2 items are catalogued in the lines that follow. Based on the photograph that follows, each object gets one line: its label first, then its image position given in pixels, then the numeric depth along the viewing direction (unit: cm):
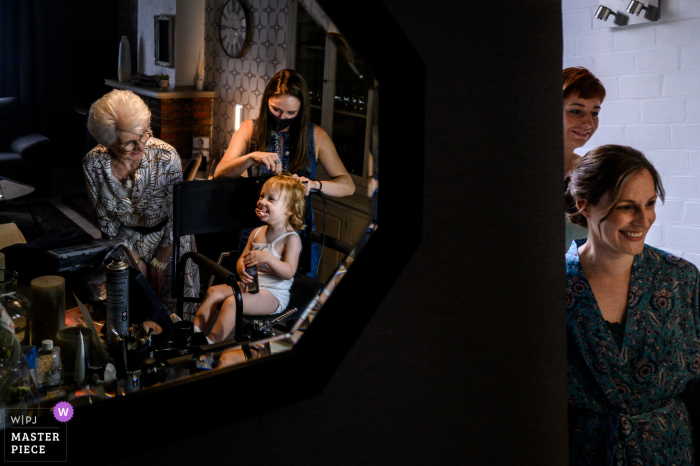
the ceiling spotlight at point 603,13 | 195
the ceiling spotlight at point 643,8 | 184
